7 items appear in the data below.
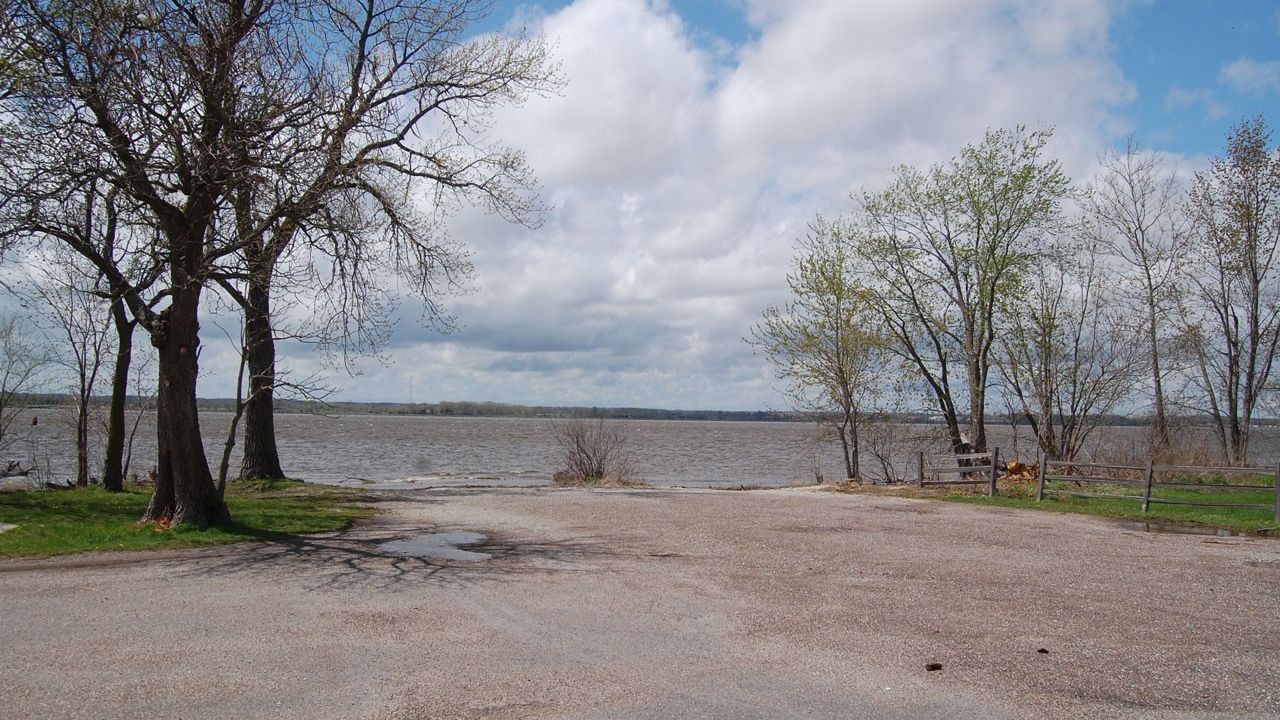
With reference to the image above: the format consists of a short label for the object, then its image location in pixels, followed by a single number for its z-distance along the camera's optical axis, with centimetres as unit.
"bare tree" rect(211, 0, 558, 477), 1317
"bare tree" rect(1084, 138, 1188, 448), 2997
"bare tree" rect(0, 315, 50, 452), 2516
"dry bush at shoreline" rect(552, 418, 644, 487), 3114
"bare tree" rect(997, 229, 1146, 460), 2909
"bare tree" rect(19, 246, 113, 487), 2278
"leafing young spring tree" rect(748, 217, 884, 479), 3030
